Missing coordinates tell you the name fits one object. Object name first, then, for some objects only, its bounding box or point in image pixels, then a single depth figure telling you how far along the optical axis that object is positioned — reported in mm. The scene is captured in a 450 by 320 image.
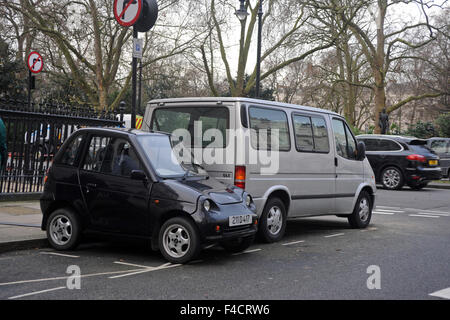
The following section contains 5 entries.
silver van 7996
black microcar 6676
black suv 19781
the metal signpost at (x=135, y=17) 9211
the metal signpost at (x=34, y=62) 14992
